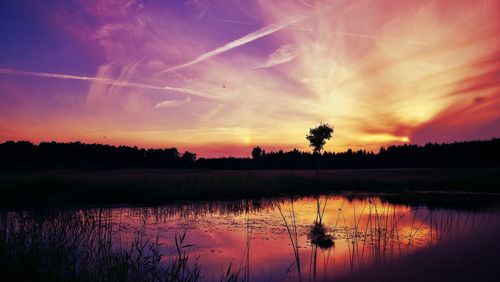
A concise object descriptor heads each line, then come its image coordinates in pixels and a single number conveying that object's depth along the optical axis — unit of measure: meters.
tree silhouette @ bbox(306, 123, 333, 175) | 72.00
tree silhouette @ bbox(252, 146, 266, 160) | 133.50
